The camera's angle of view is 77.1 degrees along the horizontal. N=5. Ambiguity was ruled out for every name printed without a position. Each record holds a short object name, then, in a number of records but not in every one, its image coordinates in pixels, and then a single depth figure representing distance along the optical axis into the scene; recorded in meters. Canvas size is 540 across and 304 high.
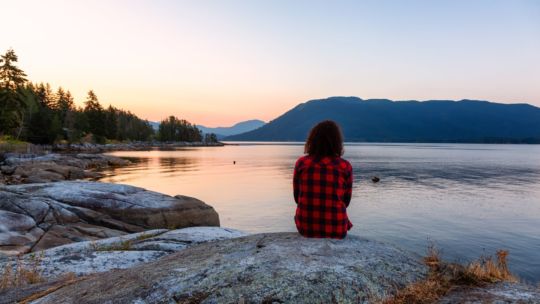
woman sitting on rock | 5.87
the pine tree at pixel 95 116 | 129.50
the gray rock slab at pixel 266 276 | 4.34
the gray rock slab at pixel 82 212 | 12.34
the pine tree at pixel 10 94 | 74.81
